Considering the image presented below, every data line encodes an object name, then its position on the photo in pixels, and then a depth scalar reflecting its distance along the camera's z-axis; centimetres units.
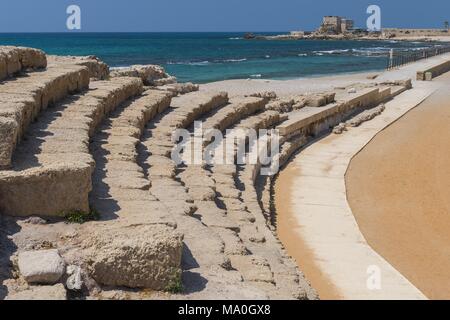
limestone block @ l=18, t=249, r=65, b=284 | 446
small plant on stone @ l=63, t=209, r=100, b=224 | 568
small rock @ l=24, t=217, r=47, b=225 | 555
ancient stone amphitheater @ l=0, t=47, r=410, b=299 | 470
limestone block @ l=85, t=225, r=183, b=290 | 468
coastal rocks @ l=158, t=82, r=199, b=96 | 1622
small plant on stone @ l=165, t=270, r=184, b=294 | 475
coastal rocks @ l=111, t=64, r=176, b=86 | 1671
